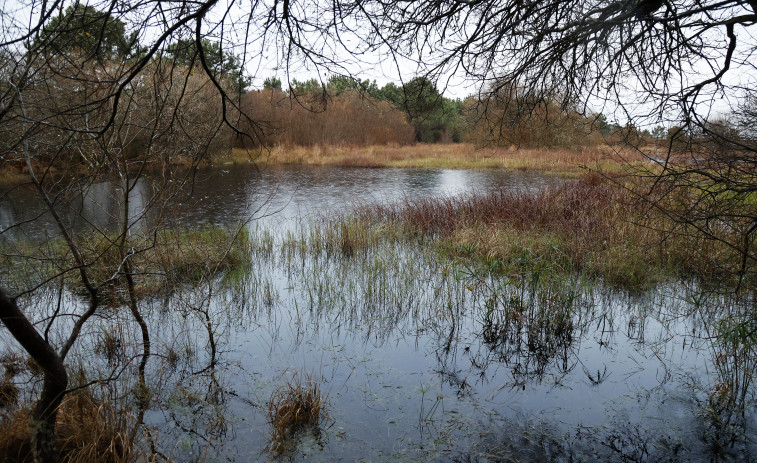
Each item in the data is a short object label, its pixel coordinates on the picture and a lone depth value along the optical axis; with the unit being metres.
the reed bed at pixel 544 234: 6.38
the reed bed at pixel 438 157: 22.42
